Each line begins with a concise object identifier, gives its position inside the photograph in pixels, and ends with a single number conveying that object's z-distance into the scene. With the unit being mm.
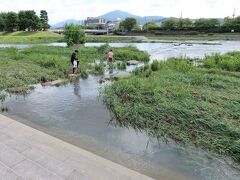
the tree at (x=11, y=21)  56825
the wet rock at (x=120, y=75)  10886
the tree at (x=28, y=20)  57484
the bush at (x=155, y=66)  11666
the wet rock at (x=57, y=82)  9661
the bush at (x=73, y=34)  27973
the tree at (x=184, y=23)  64027
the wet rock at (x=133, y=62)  15706
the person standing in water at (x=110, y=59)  14907
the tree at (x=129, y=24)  70790
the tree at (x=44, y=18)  63570
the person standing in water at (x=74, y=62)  11600
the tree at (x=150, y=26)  65559
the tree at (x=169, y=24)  63983
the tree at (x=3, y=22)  58845
